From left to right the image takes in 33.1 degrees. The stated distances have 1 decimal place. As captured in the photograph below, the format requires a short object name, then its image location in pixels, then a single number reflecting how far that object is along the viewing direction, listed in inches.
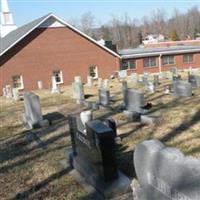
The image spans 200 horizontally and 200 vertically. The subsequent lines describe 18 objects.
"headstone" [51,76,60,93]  1007.6
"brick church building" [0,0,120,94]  1139.9
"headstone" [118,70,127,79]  1249.6
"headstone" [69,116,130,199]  266.7
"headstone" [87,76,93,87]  1079.2
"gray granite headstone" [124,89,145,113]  543.2
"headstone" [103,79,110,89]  971.9
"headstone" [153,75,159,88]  882.1
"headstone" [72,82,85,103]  768.9
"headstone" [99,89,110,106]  668.1
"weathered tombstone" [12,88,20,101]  925.5
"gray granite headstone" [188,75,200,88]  791.7
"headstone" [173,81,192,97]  673.6
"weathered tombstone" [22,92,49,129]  533.0
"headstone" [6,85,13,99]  1014.1
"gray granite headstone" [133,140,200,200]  153.9
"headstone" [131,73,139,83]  1064.2
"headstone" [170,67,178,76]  1175.7
